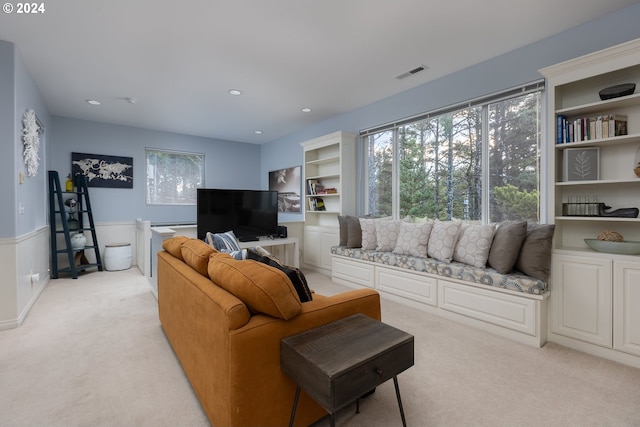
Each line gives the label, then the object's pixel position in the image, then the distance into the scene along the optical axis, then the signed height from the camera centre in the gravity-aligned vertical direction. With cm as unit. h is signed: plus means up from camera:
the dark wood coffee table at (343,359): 106 -59
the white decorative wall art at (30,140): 299 +75
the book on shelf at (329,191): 470 +29
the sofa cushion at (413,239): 325 -35
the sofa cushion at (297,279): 151 -37
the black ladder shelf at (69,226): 433 -24
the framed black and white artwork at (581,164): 231 +34
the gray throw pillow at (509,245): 247 -33
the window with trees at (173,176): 554 +66
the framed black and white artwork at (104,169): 487 +71
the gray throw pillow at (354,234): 400 -35
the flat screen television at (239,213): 413 -5
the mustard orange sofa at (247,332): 117 -55
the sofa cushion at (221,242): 271 -30
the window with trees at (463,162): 282 +52
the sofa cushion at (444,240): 299 -34
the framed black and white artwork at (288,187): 571 +45
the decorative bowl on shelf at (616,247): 208 -30
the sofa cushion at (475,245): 270 -36
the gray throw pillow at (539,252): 235 -37
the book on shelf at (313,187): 487 +36
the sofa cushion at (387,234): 361 -32
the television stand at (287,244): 421 -51
